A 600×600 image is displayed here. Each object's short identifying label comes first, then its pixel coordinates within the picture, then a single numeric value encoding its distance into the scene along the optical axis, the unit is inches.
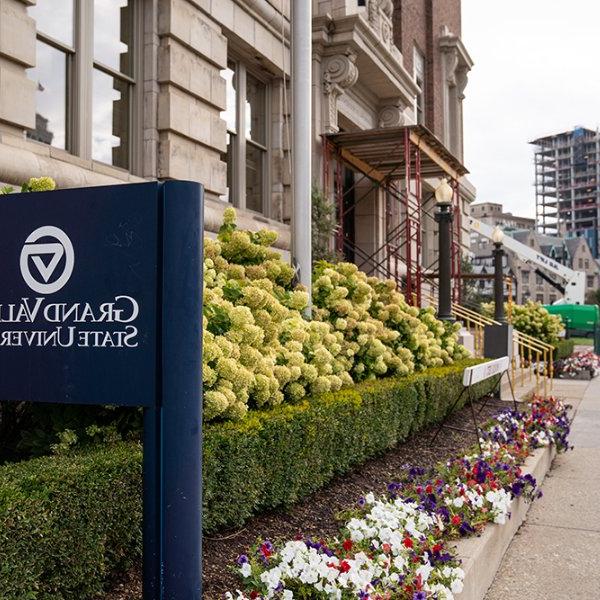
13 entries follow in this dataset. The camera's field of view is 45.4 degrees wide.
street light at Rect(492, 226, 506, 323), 650.2
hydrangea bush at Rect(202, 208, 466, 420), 175.6
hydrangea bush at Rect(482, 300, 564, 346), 922.8
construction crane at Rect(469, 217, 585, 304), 1665.8
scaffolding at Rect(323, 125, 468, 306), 621.9
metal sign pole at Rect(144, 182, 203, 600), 92.1
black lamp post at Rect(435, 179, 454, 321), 470.0
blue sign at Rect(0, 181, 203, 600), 91.8
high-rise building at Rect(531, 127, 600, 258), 7701.8
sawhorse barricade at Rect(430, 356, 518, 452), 275.4
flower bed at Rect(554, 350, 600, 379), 796.0
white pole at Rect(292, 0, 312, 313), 277.9
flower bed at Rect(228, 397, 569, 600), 123.3
